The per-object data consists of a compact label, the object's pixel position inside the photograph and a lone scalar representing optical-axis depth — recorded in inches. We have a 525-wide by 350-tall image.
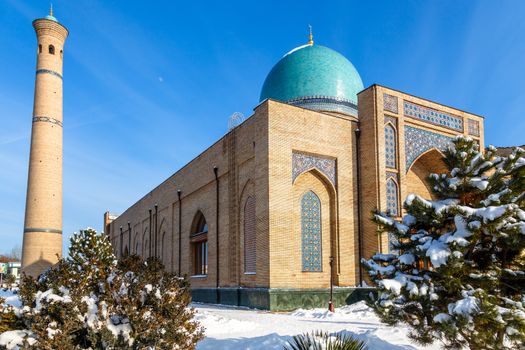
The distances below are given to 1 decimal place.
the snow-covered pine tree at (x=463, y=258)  204.2
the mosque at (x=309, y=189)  554.6
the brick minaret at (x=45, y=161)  1099.9
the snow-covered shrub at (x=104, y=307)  187.5
